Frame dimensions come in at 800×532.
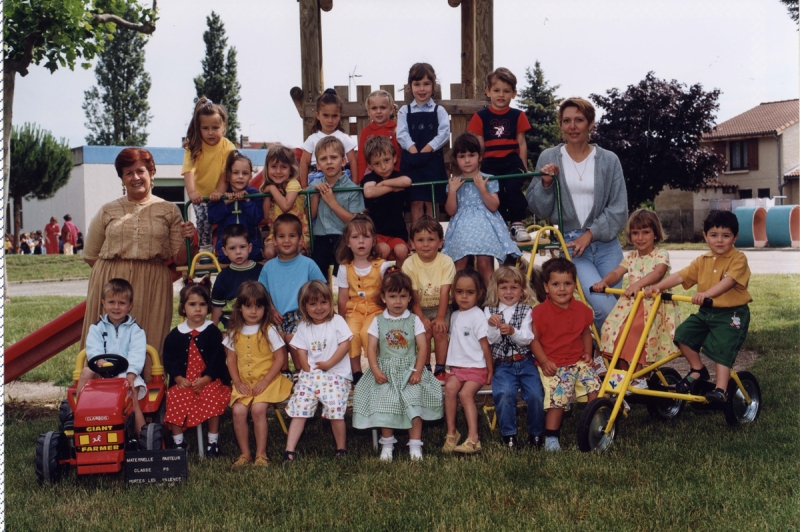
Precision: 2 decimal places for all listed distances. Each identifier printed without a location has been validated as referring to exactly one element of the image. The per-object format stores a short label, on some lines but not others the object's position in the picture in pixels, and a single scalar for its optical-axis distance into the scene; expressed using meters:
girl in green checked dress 5.54
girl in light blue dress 6.34
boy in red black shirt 7.12
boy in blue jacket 5.67
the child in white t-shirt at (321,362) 5.62
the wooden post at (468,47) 8.90
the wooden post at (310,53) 8.35
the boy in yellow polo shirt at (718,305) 5.85
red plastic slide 6.95
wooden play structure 8.36
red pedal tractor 5.06
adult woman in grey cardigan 6.46
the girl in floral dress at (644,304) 6.10
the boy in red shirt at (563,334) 5.71
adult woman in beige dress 6.34
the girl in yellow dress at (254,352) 5.69
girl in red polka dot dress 5.72
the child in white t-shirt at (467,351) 5.65
